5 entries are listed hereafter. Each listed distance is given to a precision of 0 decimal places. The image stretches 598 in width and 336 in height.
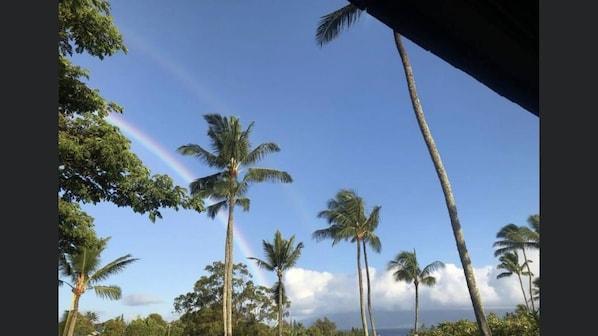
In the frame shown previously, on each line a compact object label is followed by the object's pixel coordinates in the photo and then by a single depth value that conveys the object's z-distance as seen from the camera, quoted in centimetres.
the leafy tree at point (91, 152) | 684
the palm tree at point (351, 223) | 2731
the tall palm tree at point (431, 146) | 1109
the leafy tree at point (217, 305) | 3247
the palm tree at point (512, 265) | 3844
